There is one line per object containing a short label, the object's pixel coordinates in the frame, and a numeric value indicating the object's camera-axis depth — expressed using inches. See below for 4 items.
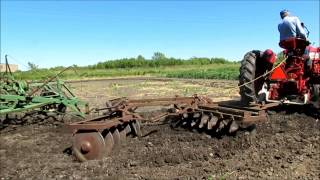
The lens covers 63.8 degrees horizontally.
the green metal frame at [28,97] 210.3
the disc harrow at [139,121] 149.2
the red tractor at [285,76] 197.5
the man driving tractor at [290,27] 200.2
